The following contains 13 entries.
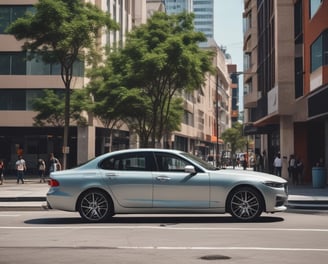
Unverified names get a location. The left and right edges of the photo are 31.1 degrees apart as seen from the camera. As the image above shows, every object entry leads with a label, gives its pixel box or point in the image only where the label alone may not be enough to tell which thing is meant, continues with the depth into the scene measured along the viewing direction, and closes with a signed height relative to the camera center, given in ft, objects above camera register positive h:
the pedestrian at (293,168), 104.20 -0.77
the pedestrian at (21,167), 118.32 -0.84
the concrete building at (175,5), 628.28 +171.44
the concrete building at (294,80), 91.35 +15.38
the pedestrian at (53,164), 114.62 -0.21
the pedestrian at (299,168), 104.53 -0.76
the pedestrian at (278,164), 111.96 -0.07
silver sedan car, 41.29 -1.71
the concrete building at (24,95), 160.66 +18.61
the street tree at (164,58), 100.22 +18.36
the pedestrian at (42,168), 123.86 -1.18
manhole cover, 27.53 -4.40
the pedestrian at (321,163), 103.50 +0.05
